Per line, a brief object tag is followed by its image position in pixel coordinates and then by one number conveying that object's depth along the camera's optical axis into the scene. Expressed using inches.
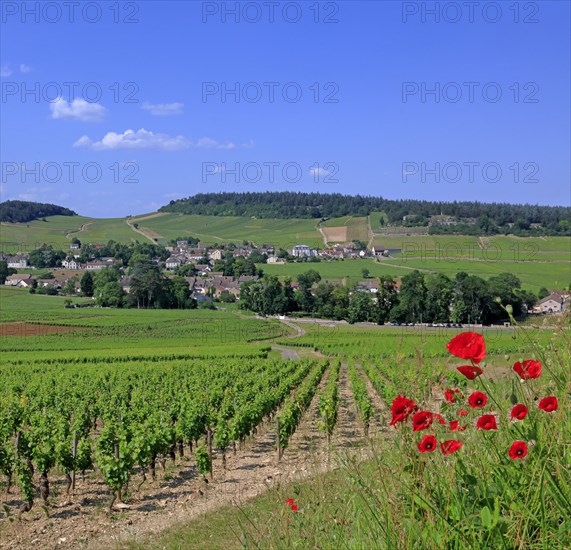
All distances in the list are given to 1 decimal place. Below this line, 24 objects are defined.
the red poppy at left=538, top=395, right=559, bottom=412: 114.3
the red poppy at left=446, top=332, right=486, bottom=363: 107.1
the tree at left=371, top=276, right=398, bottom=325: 3257.9
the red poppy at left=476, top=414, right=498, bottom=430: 118.3
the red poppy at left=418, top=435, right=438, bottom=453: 116.3
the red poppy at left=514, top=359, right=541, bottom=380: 116.4
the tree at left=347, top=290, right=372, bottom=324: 3257.9
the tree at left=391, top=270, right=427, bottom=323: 3090.6
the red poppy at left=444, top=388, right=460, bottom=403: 139.6
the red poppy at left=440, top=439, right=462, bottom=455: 118.6
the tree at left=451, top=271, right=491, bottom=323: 2989.7
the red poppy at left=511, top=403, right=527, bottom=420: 115.8
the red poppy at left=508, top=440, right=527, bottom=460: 115.9
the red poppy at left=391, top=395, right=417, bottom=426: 120.1
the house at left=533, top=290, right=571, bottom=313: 3049.5
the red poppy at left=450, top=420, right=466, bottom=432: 130.7
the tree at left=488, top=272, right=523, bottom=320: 2888.3
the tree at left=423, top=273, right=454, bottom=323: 3063.5
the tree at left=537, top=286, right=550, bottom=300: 3191.4
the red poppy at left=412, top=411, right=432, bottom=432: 116.7
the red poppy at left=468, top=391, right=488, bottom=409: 119.8
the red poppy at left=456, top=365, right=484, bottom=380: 109.0
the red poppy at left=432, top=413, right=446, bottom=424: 135.5
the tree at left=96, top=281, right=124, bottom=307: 3683.6
